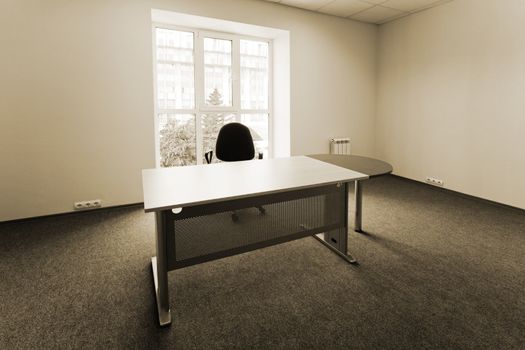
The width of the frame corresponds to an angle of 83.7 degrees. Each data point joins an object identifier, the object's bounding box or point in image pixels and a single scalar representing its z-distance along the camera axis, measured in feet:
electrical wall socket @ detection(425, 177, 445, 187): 14.69
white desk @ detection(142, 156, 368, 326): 5.81
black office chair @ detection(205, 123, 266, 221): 11.44
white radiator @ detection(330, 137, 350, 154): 16.75
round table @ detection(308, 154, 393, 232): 7.76
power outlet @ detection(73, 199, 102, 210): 11.42
